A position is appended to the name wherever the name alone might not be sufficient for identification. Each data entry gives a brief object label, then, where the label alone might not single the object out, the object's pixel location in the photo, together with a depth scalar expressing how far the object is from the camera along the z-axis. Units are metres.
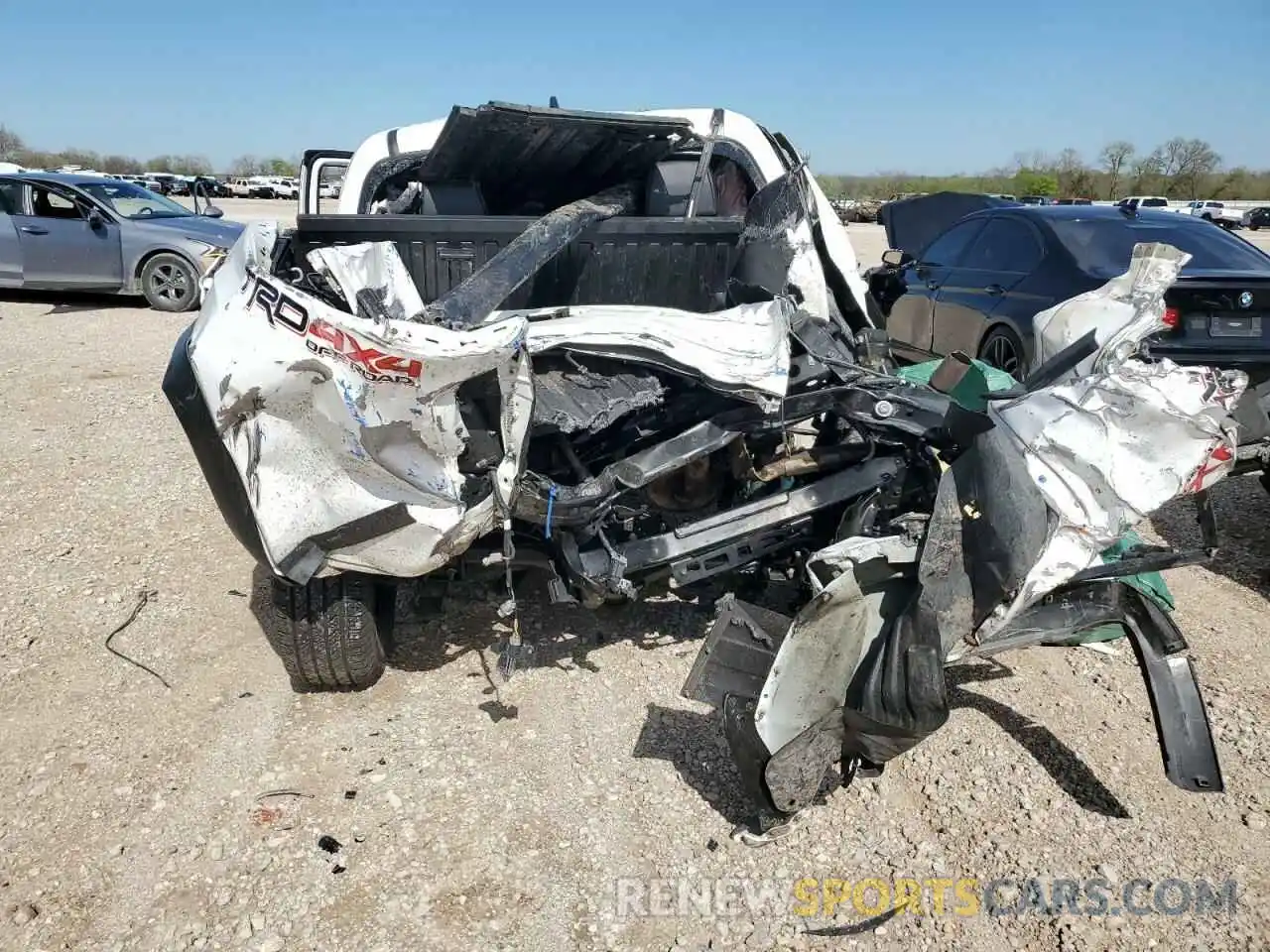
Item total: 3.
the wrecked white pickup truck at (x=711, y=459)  2.48
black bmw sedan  5.09
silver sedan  11.41
